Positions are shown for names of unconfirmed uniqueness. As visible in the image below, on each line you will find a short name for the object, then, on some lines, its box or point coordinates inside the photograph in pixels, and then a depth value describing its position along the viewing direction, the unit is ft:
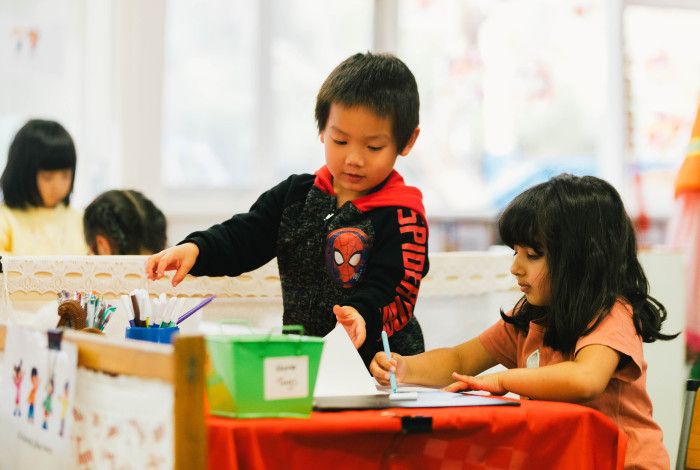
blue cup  10.89
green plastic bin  10.05
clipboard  10.36
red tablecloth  10.00
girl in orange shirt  11.02
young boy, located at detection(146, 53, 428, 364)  11.48
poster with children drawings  10.11
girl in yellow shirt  15.02
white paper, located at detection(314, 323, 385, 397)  10.72
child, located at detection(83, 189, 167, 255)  13.80
